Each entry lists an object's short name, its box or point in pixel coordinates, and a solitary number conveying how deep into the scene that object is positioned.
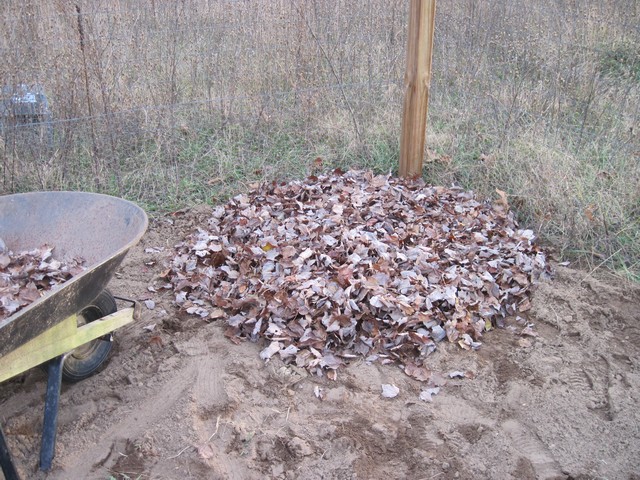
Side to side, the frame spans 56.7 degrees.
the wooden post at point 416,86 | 5.13
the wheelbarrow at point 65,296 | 2.51
